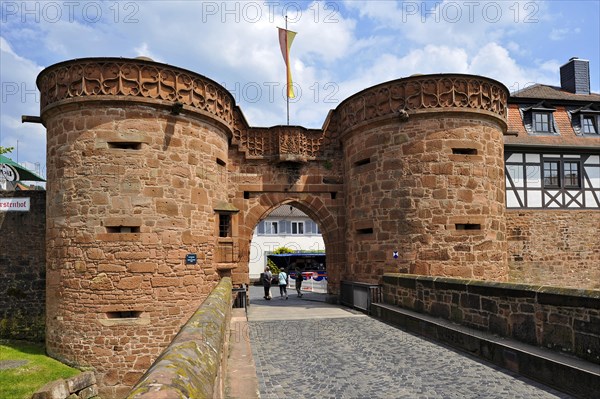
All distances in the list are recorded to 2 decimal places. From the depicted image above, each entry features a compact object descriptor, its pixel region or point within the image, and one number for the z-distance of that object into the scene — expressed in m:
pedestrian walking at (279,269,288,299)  19.14
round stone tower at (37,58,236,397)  10.79
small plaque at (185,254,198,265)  11.55
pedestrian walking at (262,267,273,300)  18.38
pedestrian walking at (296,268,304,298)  18.73
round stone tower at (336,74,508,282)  12.71
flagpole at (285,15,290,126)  18.45
